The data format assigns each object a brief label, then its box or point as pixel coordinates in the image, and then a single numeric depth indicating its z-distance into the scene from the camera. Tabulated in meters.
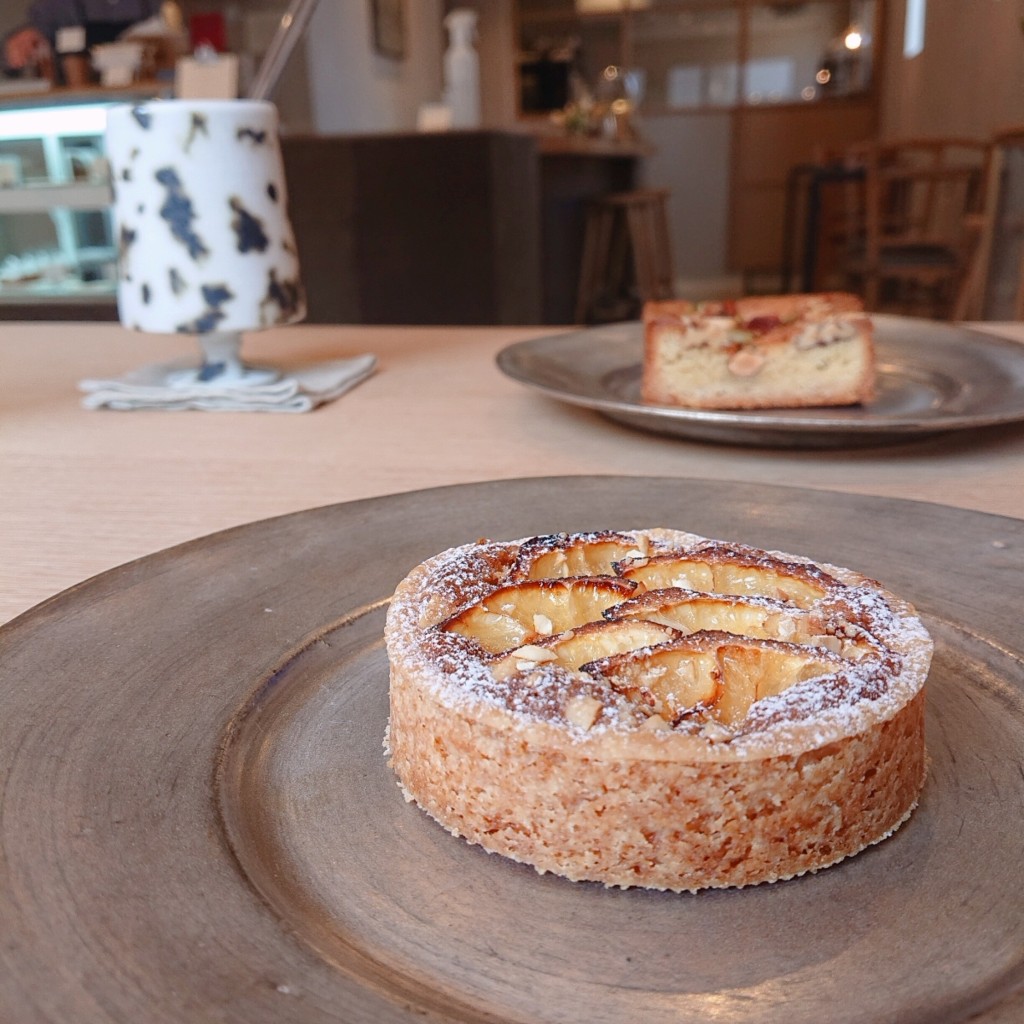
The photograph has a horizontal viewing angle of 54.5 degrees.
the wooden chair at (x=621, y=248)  2.00
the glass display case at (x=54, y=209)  1.35
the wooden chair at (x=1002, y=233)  1.37
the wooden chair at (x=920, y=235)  1.72
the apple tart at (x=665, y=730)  0.16
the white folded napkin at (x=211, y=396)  0.42
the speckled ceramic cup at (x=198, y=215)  0.41
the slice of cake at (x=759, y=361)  0.40
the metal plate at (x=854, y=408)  0.31
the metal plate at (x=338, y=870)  0.13
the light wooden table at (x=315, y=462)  0.29
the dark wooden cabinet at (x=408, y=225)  1.33
